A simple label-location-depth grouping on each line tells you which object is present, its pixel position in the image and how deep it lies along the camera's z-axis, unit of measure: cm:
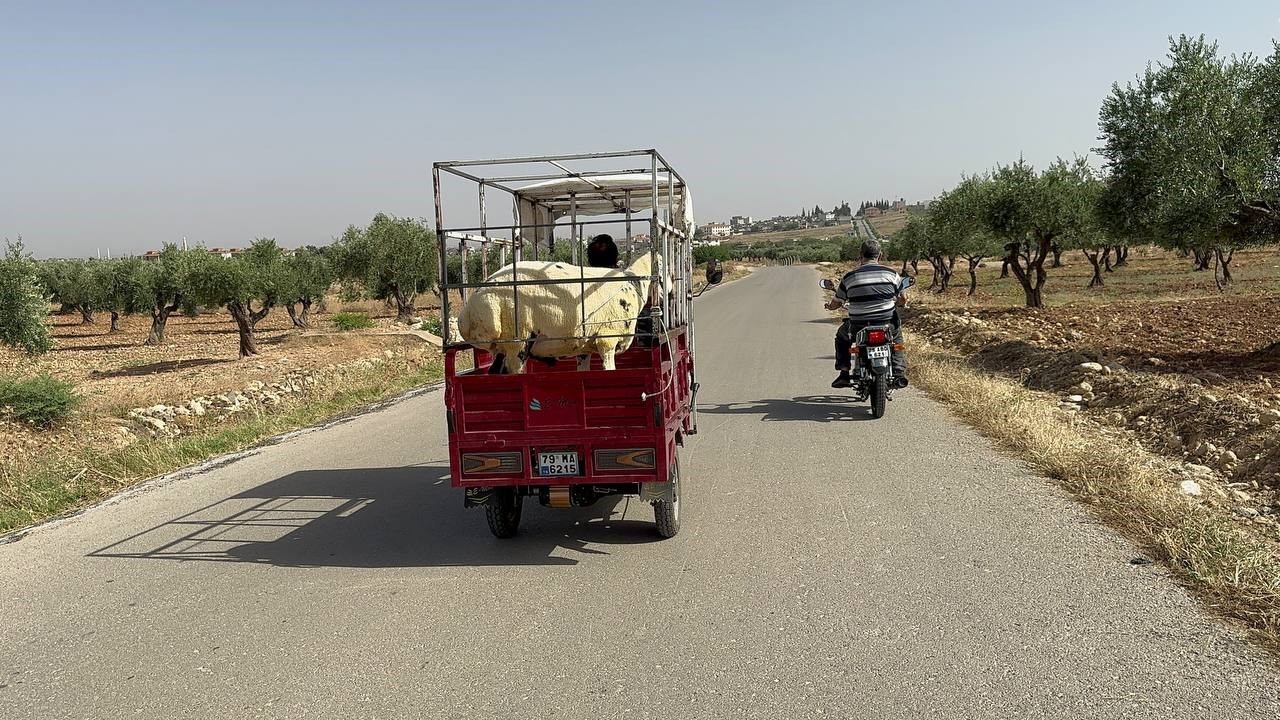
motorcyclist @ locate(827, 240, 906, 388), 1017
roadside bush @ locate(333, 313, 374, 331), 3197
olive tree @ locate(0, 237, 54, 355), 2164
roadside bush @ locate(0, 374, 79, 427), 1215
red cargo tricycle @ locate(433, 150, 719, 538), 561
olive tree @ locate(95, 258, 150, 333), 3584
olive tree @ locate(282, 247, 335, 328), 3550
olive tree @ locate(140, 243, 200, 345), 3073
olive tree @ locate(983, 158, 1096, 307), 2578
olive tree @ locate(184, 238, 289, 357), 2872
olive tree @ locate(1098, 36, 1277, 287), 1277
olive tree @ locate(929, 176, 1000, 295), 2727
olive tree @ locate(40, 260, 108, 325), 4147
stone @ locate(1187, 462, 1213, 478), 689
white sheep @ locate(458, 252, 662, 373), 565
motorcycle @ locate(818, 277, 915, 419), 972
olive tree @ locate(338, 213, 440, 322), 3781
